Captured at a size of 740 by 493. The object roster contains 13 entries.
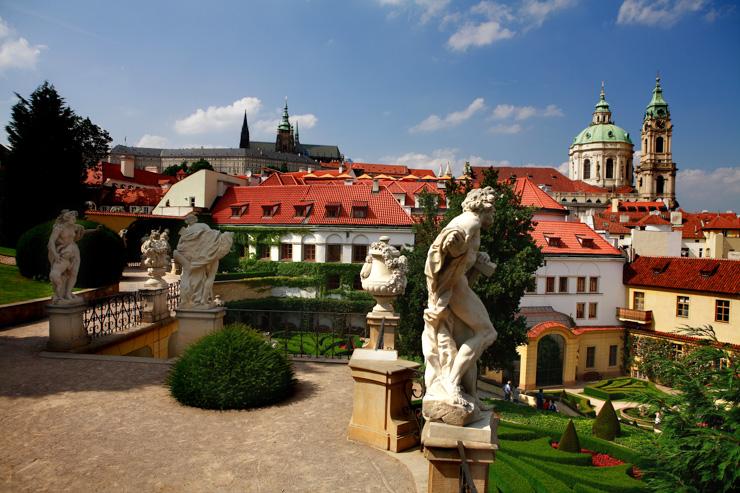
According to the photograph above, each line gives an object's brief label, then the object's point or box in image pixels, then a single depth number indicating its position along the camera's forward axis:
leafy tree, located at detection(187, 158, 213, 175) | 92.20
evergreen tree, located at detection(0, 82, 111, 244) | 28.23
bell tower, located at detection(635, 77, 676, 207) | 115.81
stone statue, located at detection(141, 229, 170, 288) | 15.44
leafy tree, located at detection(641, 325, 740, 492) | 5.47
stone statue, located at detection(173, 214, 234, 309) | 10.27
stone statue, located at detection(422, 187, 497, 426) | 3.96
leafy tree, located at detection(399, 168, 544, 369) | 22.22
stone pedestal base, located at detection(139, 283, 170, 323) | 13.52
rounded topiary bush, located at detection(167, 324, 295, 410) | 7.36
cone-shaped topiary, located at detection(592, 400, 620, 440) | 17.64
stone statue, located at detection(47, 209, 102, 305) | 10.21
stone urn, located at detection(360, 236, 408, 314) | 9.30
